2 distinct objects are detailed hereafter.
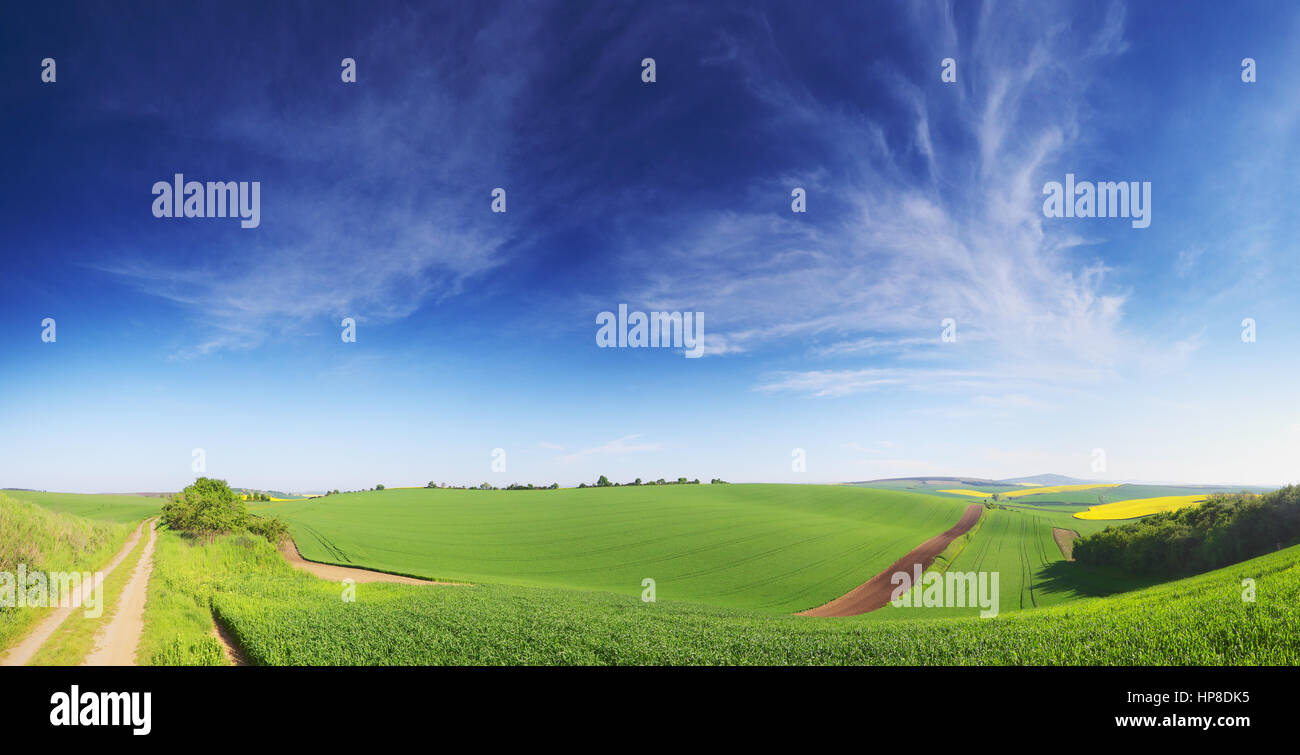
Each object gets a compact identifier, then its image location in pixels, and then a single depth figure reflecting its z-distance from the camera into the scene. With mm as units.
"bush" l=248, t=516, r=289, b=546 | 44406
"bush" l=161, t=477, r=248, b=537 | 39875
